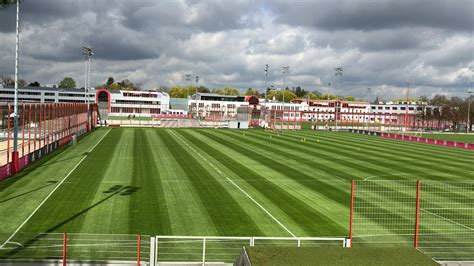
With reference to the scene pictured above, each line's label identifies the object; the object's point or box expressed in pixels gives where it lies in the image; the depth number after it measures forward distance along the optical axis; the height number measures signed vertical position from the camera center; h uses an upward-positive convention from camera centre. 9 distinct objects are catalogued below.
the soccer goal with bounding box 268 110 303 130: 107.69 -2.95
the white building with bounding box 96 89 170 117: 179.50 +2.50
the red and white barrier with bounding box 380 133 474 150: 69.69 -4.05
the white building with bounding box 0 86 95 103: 182.75 +4.97
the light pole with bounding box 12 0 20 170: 31.53 -0.32
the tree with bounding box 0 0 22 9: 18.12 +4.07
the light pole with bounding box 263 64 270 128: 109.10 -0.86
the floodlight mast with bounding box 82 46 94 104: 81.06 +9.81
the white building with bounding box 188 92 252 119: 185.75 +3.36
